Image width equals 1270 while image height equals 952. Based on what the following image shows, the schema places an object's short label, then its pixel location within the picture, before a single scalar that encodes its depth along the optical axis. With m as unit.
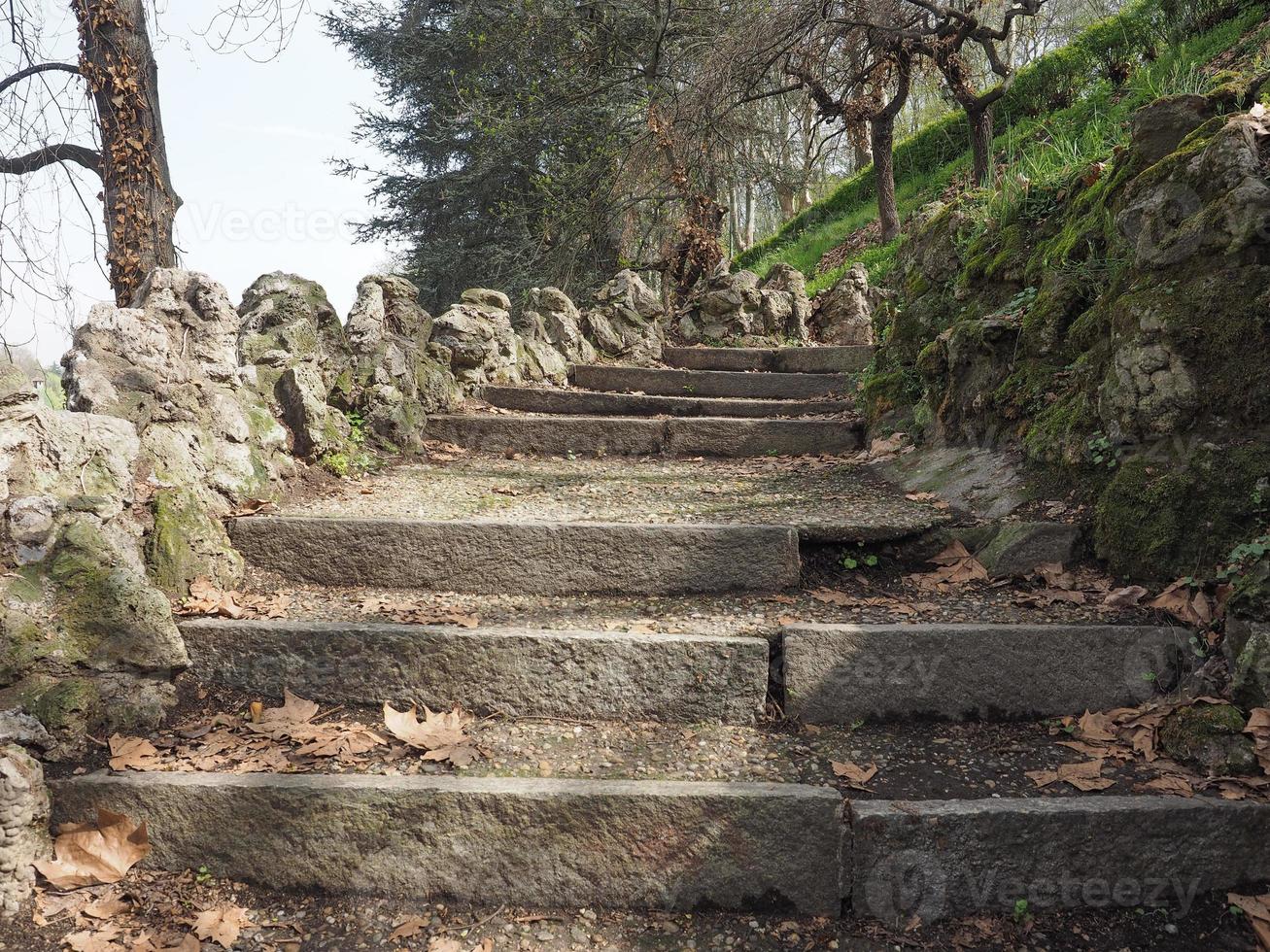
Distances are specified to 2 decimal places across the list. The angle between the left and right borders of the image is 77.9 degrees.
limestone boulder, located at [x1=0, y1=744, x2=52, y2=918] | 2.04
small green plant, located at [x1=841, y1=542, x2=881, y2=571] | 3.34
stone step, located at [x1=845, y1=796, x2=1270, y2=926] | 2.05
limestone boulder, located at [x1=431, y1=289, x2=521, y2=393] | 6.11
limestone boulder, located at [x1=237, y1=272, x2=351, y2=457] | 4.18
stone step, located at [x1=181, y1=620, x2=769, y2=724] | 2.65
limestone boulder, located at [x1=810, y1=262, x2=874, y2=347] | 9.19
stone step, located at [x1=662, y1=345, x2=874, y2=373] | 7.48
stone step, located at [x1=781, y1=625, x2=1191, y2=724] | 2.56
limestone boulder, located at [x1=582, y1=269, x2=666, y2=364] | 8.20
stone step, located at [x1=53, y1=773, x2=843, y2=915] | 2.14
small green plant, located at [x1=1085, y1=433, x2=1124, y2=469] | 3.05
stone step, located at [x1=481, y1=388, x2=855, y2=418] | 6.14
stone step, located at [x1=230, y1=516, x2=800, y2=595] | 3.26
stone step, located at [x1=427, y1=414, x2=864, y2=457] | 5.36
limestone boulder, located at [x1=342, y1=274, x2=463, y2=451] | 4.86
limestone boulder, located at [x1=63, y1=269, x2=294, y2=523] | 3.19
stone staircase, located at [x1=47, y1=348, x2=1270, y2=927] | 2.09
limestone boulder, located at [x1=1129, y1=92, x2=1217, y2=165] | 3.42
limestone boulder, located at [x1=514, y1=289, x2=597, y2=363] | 7.34
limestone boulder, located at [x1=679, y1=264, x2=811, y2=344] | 9.19
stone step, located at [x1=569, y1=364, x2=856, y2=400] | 6.93
